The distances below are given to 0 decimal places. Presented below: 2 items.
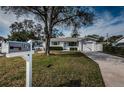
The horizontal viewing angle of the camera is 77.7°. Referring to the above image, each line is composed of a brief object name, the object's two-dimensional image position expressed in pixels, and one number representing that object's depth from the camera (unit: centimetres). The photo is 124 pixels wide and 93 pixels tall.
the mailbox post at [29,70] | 114
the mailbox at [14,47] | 86
